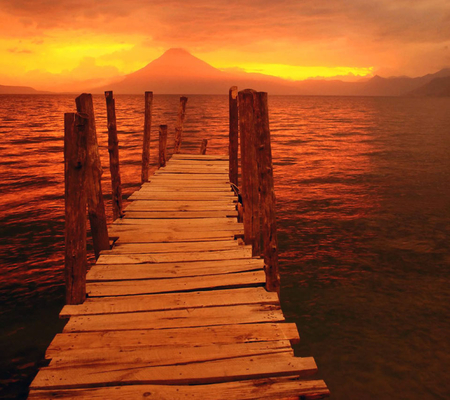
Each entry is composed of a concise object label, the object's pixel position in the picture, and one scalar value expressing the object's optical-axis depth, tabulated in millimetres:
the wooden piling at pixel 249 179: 5934
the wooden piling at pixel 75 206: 3633
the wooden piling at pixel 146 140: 10164
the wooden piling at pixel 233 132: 9055
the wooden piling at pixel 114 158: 7531
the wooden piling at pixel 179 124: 12289
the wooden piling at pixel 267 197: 4352
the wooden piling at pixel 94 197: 4895
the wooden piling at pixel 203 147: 14266
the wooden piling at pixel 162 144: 10836
